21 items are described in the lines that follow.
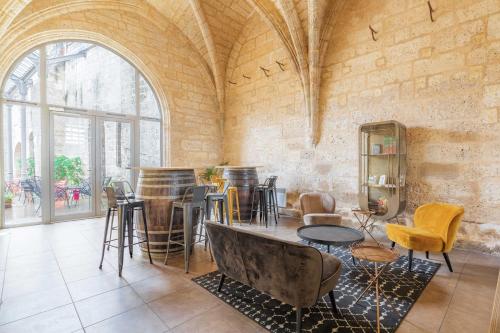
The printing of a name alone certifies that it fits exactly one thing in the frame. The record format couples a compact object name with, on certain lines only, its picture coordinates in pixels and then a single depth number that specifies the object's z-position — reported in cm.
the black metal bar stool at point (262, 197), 512
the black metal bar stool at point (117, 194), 306
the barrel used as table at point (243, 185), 524
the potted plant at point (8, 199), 479
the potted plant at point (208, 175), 592
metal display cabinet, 396
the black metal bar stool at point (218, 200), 358
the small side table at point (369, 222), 447
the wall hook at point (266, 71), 632
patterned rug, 191
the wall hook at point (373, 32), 437
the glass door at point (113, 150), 582
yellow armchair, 281
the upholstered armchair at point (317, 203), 441
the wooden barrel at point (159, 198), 316
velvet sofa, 176
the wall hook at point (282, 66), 596
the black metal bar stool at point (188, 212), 293
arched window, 490
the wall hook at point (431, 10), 378
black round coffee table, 267
